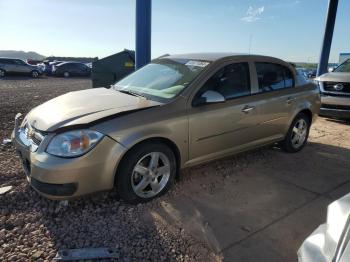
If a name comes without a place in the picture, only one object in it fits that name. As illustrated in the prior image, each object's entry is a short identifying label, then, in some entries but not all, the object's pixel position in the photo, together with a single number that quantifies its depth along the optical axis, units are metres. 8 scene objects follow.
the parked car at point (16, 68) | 25.41
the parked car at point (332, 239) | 1.68
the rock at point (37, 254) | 2.72
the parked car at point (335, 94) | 7.76
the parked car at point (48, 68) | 30.57
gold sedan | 3.10
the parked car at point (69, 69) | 29.47
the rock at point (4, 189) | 3.74
